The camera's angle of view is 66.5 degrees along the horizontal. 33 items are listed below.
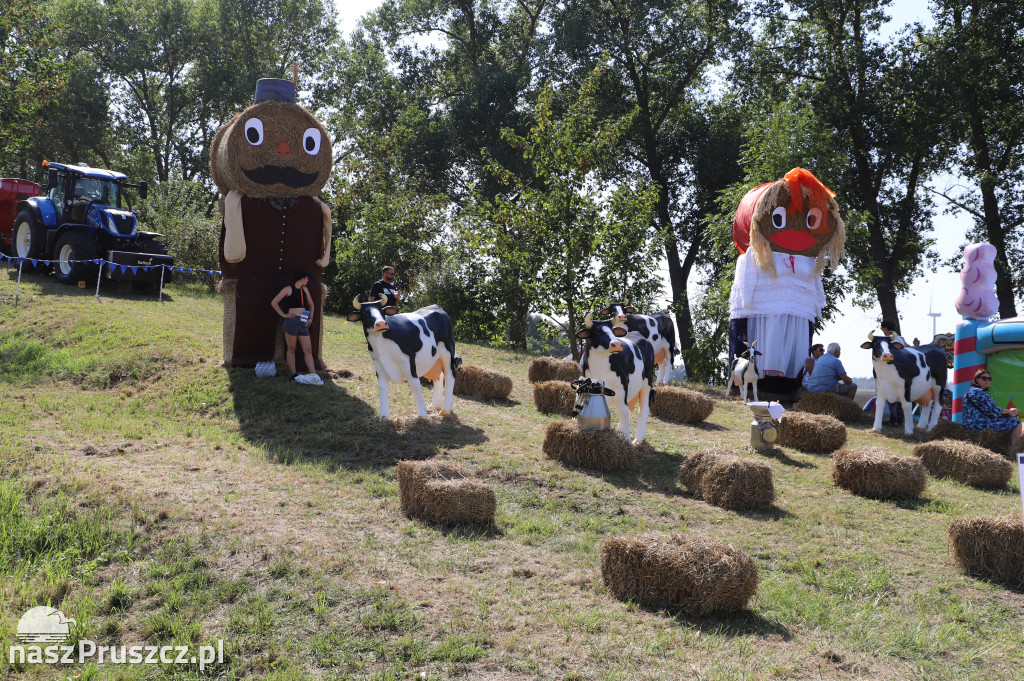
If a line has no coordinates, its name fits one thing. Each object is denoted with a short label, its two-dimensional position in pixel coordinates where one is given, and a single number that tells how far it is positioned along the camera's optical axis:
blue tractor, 18.08
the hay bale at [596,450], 8.73
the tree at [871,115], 23.44
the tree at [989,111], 21.22
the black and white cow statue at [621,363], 9.03
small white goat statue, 15.23
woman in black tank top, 11.41
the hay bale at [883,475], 8.43
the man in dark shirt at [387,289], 10.30
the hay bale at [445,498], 6.77
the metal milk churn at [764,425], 10.37
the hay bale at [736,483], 7.75
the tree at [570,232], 19.16
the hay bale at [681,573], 5.21
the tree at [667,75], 27.80
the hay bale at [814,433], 11.09
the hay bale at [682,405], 12.70
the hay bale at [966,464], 9.34
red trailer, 22.09
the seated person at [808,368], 15.77
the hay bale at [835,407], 14.37
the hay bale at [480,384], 12.95
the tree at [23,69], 21.75
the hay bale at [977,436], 11.48
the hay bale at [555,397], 12.25
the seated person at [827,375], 15.55
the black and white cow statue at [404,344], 9.80
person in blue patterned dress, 11.55
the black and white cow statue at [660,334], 15.12
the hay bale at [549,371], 15.03
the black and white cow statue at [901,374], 12.57
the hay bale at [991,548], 6.08
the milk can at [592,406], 8.85
